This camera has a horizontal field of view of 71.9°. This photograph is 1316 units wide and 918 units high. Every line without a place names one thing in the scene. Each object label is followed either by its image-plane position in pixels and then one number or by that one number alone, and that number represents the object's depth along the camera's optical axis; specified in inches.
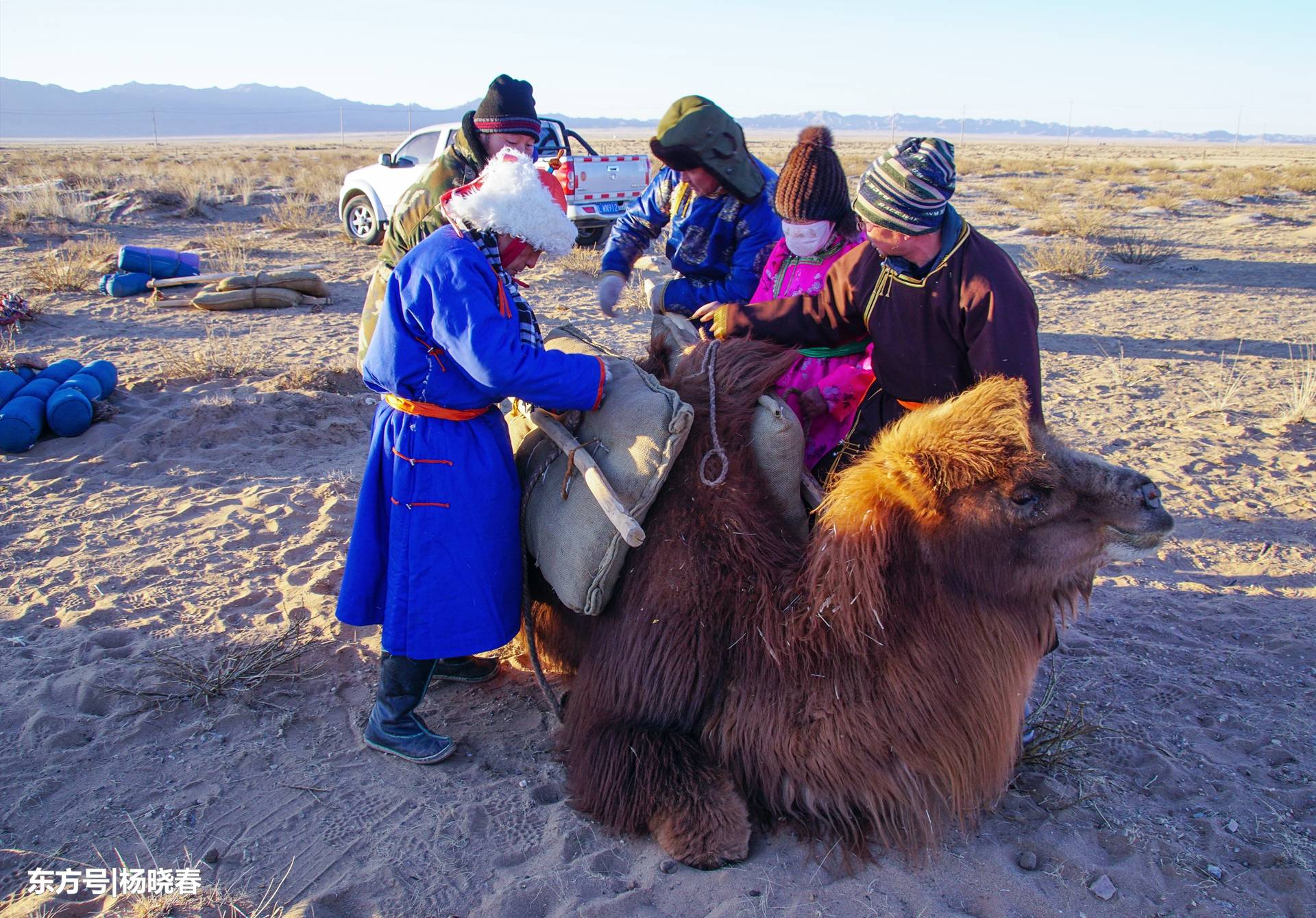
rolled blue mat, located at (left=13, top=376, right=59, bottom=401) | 250.4
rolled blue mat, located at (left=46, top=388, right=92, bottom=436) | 244.8
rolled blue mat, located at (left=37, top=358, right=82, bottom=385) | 266.5
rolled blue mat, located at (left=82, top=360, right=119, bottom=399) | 269.3
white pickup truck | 559.5
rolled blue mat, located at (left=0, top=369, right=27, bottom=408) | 251.4
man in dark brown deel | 109.0
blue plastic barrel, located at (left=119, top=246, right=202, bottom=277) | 443.2
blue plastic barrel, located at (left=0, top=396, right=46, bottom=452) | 236.2
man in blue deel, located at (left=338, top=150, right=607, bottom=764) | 111.0
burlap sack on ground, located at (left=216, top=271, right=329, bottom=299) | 419.5
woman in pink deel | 133.1
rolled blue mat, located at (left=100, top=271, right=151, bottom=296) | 428.8
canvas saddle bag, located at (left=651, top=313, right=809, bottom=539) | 117.6
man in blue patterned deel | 157.8
